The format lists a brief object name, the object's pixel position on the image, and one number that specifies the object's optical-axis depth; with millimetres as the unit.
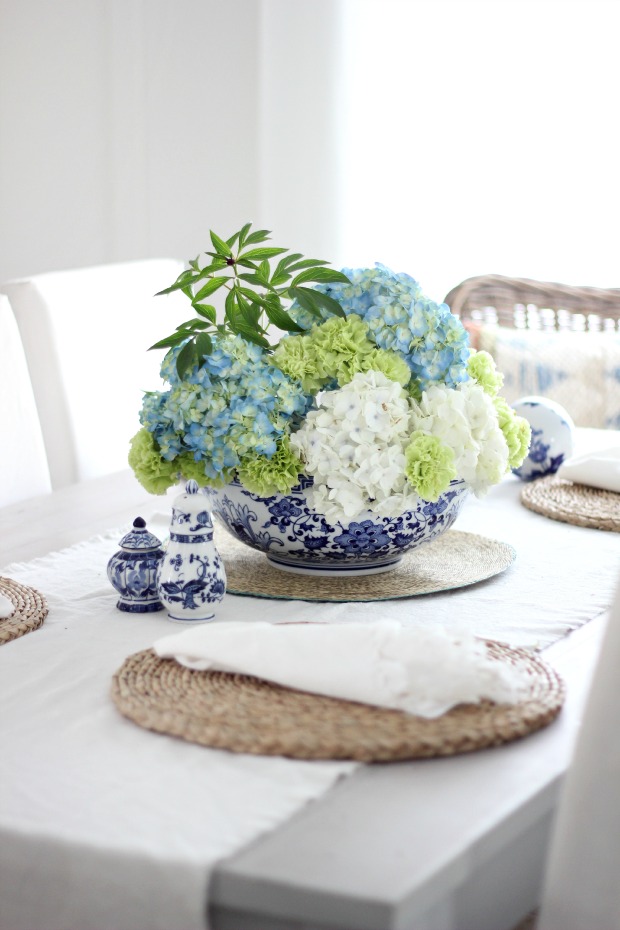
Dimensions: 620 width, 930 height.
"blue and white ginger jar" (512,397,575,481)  2611
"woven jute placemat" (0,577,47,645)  1958
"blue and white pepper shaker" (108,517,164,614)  2022
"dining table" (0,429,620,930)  1498
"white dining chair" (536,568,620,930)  1498
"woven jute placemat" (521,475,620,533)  2392
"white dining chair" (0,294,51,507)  2752
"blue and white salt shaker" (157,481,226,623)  1982
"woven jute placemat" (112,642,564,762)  1658
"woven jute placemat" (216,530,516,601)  2083
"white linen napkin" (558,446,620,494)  2504
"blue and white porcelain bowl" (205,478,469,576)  2094
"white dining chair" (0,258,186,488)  2894
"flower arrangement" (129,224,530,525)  2031
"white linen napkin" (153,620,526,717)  1721
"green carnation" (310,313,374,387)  2054
